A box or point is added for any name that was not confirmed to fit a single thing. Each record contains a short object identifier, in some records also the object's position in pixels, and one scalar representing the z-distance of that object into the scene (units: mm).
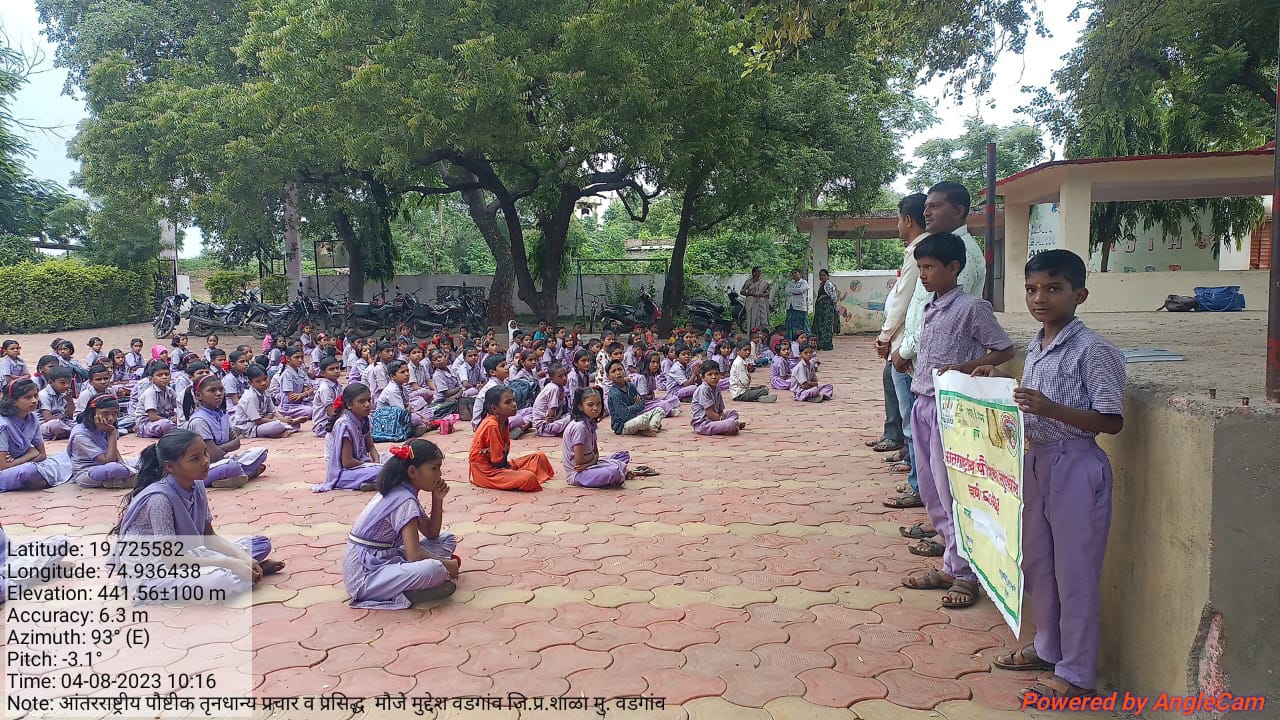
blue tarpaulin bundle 11227
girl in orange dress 5926
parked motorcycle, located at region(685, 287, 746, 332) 18484
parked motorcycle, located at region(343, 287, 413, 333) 17766
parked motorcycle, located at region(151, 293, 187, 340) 18859
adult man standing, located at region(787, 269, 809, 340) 15438
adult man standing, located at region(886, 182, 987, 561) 3941
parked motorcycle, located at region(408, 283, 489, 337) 17844
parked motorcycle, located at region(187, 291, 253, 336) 18375
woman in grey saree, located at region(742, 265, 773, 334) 17141
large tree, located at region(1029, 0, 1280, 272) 9656
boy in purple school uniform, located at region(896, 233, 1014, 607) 3545
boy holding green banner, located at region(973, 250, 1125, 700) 2613
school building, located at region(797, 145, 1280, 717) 2258
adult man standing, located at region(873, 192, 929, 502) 4465
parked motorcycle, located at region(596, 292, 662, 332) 18577
